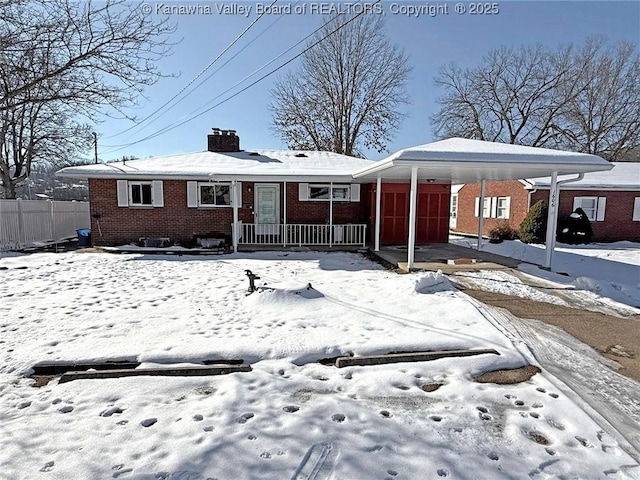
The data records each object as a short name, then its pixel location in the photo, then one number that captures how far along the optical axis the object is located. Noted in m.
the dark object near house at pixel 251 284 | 6.65
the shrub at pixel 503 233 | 16.17
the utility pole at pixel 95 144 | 26.67
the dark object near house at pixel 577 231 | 15.41
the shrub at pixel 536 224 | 15.04
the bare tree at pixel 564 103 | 28.23
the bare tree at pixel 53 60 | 6.38
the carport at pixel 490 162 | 7.58
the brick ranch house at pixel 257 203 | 12.41
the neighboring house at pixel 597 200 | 16.20
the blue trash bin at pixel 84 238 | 13.67
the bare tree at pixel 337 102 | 26.25
